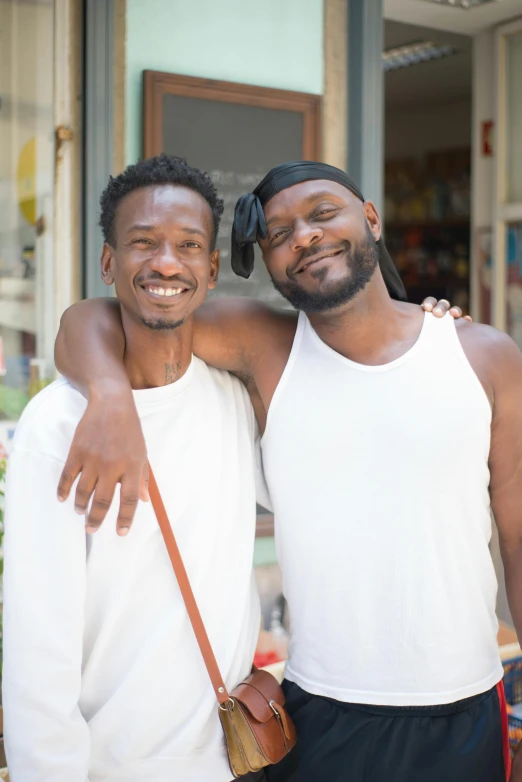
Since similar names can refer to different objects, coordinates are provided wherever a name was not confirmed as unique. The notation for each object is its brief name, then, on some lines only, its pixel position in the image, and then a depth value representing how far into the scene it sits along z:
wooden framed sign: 3.81
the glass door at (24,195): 3.62
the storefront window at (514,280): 5.25
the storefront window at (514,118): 5.15
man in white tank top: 2.07
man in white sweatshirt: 1.75
